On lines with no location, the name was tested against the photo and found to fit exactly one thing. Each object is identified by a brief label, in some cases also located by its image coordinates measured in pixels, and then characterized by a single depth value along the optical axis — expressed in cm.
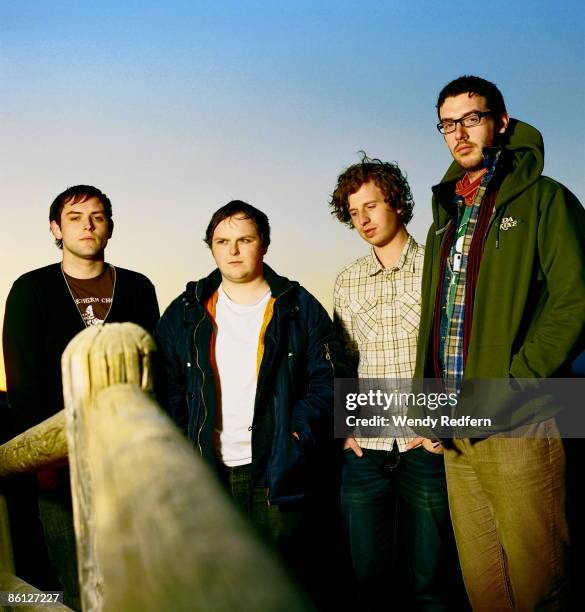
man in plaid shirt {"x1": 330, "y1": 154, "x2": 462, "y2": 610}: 283
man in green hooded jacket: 234
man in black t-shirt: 297
